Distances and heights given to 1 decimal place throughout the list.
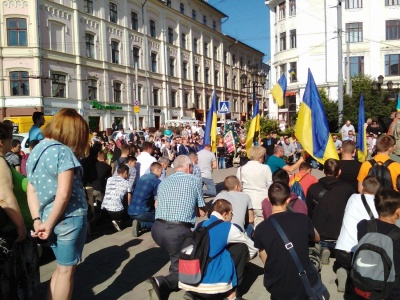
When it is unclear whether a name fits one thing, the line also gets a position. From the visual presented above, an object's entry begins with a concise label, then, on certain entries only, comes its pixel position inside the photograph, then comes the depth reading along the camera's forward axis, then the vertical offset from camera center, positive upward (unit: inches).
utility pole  879.1 +109.5
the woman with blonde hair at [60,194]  131.0 -20.6
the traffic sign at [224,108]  650.7 +37.9
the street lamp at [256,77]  684.7 +97.1
